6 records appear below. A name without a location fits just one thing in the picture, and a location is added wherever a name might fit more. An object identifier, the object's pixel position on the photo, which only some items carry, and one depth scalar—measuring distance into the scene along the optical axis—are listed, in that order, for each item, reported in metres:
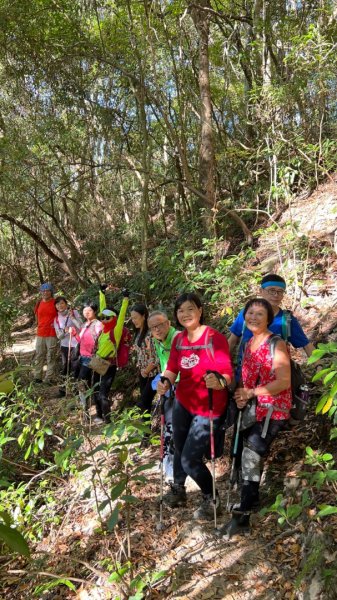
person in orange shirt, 7.71
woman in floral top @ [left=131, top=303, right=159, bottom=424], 4.68
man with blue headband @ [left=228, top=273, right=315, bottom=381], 3.36
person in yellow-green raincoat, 5.22
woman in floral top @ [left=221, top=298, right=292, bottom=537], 2.84
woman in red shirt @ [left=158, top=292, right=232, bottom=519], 3.13
